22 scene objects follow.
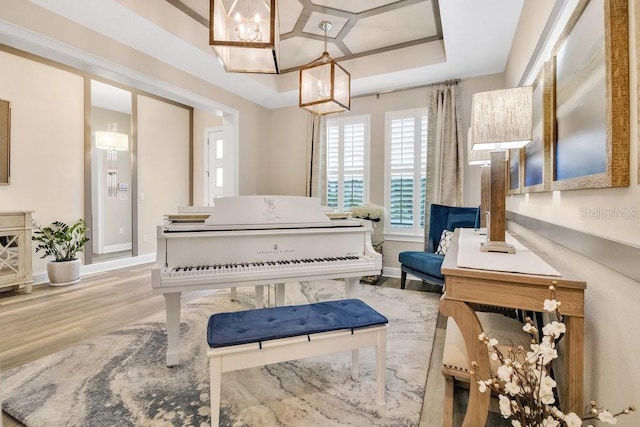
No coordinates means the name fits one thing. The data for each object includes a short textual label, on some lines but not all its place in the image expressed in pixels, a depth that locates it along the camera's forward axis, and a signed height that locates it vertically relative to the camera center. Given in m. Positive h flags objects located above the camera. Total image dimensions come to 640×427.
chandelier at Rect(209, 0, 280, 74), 1.84 +1.18
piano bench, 1.32 -0.60
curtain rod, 3.88 +1.70
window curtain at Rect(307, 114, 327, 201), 4.69 +0.76
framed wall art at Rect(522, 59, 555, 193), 1.49 +0.41
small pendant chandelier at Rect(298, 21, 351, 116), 2.80 +1.23
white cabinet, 3.27 -0.48
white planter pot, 3.71 -0.82
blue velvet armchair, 3.19 -0.42
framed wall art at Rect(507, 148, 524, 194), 2.17 +0.32
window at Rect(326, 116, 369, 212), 4.55 +0.74
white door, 6.02 +0.93
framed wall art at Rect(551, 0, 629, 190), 0.88 +0.39
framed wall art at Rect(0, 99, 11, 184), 3.60 +0.82
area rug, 1.50 -1.06
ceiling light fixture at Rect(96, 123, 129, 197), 4.77 +1.01
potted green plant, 3.73 -0.55
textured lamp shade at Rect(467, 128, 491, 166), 2.27 +0.41
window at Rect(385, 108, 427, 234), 4.16 +0.57
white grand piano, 1.86 -0.28
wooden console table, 0.98 -0.34
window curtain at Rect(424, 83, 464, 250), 3.83 +0.78
